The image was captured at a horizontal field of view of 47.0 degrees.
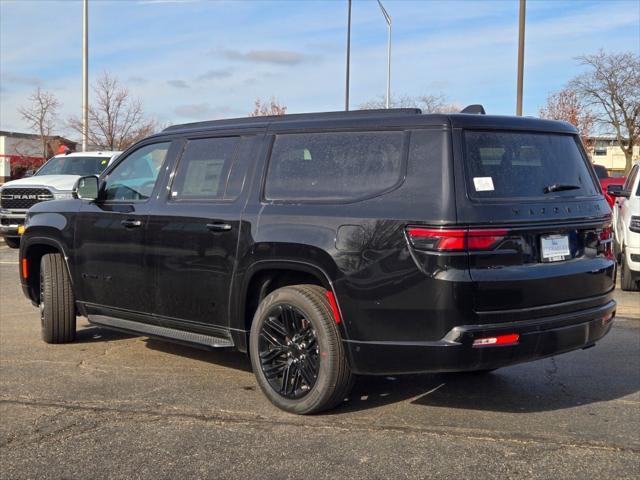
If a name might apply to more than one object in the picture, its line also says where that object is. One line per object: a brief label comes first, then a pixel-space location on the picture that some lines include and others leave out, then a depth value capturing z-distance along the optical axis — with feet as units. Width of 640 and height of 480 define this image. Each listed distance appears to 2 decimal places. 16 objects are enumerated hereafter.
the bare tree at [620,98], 119.24
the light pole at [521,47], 53.78
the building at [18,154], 156.57
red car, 53.24
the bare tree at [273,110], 148.70
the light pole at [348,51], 82.23
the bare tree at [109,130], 101.14
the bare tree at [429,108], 116.01
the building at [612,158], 189.27
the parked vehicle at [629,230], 30.94
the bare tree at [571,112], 124.98
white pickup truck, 46.06
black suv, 13.37
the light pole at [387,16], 91.76
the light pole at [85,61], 81.04
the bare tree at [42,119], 116.98
